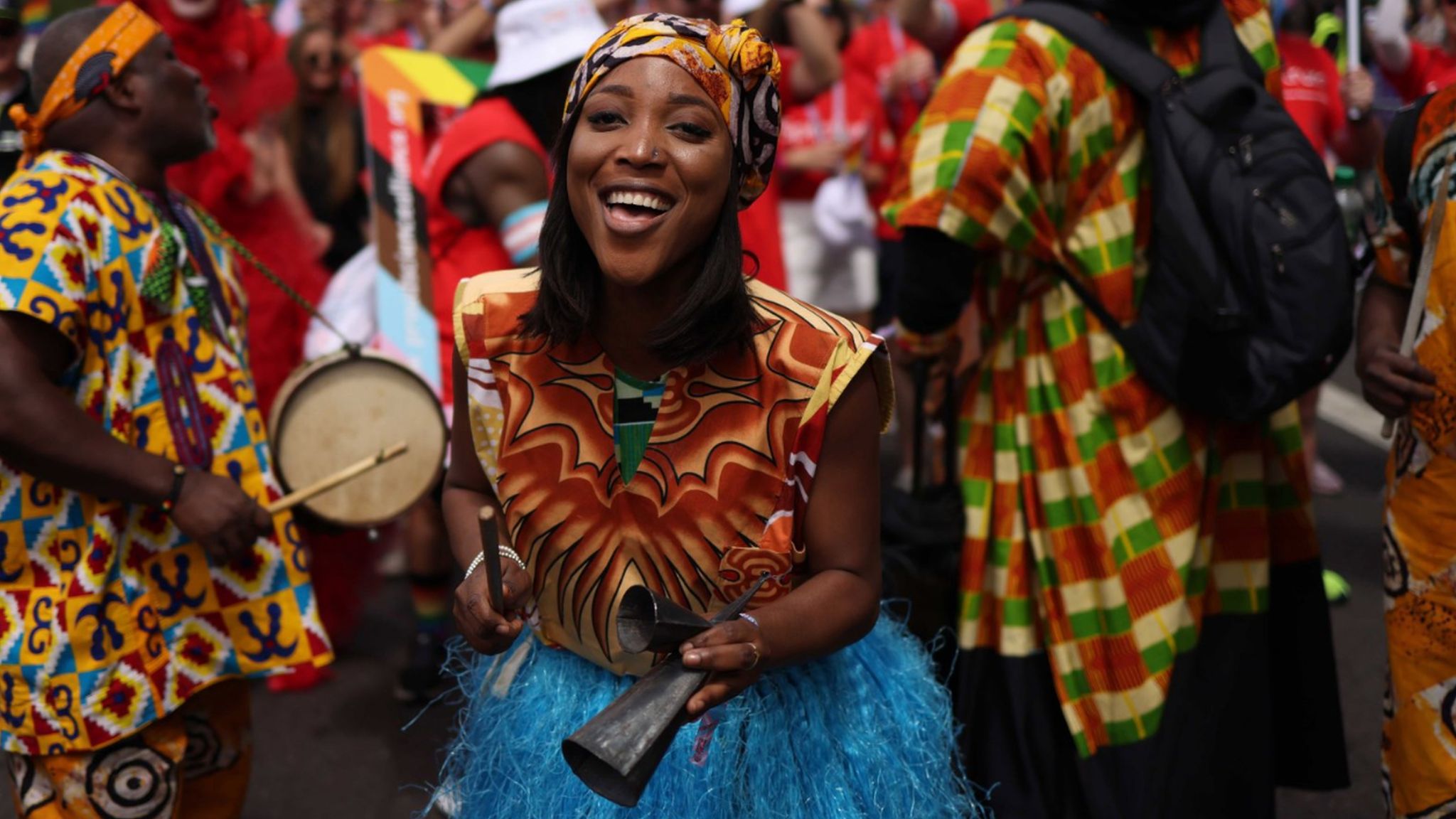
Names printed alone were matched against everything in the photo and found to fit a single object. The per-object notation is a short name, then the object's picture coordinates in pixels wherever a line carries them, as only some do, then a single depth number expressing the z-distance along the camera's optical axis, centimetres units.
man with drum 264
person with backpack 306
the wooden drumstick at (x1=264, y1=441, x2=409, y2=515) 307
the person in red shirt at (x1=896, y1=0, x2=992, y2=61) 436
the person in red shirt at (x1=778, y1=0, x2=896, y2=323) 615
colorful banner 470
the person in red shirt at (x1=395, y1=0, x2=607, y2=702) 374
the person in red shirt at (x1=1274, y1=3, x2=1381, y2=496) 548
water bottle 539
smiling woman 201
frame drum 334
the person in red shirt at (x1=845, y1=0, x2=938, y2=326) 658
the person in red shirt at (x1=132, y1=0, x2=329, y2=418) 496
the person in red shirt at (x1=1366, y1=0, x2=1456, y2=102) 527
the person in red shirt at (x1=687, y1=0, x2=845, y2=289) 572
